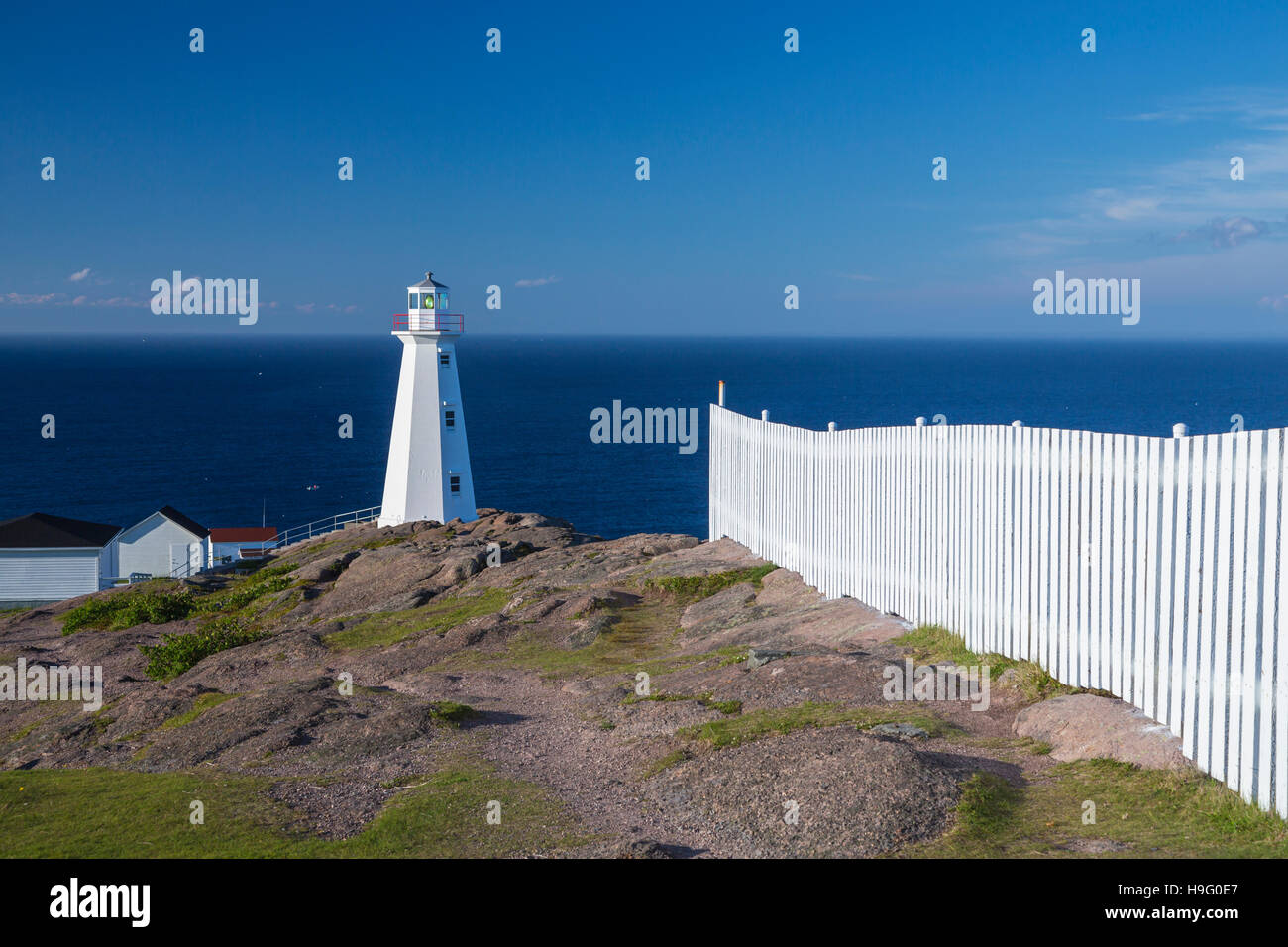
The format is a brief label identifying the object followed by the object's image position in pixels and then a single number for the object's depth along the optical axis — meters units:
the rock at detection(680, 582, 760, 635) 17.30
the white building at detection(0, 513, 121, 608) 43.75
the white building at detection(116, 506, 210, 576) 47.47
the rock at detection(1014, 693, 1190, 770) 8.75
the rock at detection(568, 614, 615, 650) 18.14
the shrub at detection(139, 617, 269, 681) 22.56
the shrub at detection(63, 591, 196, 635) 31.50
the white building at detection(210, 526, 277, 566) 49.81
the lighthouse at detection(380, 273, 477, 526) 41.44
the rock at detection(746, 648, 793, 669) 13.38
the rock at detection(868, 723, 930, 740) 9.89
